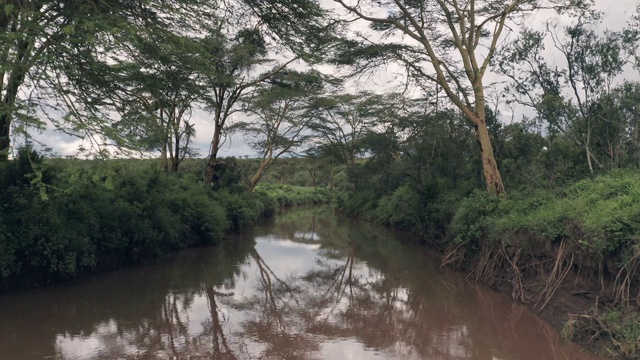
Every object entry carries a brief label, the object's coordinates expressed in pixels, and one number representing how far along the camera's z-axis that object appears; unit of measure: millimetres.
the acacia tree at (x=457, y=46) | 12133
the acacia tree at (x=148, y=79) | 8125
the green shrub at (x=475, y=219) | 10722
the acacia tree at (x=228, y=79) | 17891
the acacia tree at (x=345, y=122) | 28156
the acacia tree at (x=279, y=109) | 19969
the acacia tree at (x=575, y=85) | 11383
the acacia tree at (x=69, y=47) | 6801
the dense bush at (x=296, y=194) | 43109
